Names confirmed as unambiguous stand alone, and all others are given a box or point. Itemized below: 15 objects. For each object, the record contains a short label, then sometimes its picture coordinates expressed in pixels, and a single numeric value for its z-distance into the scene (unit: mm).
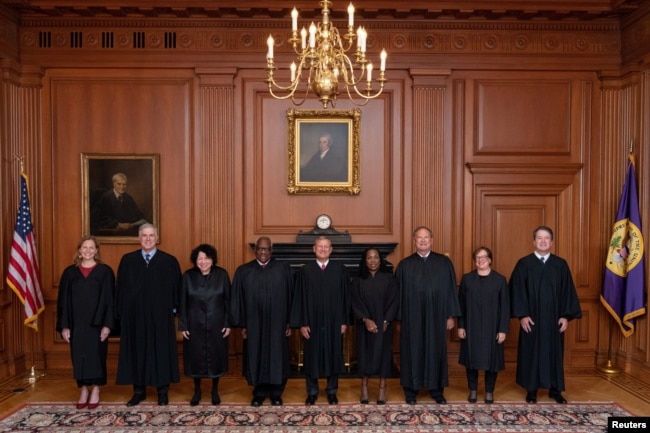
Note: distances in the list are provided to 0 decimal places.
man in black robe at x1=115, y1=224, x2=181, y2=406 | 6531
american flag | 7367
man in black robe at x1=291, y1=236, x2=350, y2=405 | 6523
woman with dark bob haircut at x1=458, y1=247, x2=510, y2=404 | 6566
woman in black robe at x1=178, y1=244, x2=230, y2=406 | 6469
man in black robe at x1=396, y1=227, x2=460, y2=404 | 6574
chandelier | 4227
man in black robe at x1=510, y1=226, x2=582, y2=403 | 6648
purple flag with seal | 7410
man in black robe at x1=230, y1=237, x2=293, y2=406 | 6496
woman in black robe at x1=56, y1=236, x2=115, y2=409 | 6387
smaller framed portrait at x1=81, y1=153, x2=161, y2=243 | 7949
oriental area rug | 5828
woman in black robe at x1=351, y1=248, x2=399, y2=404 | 6520
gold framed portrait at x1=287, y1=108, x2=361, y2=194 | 8000
